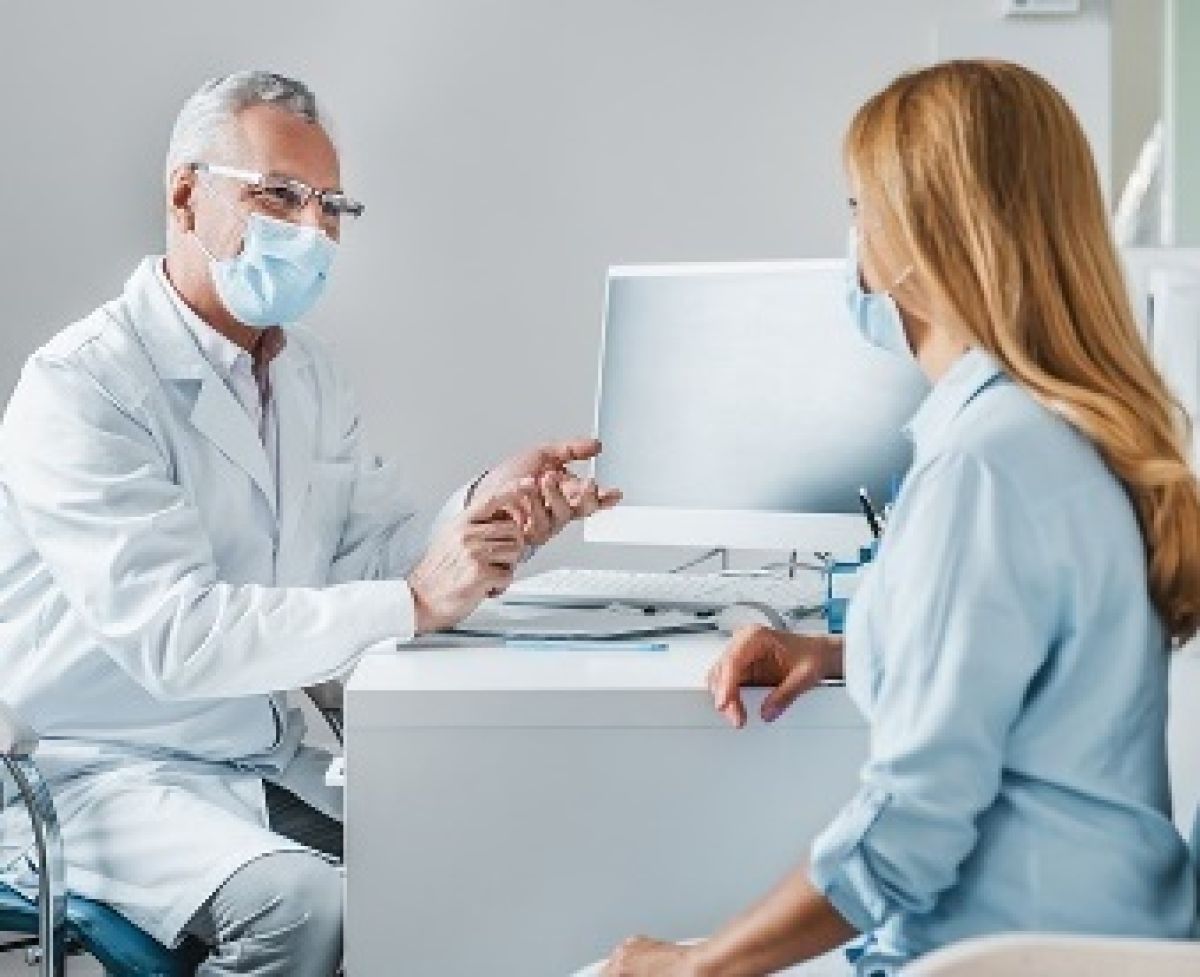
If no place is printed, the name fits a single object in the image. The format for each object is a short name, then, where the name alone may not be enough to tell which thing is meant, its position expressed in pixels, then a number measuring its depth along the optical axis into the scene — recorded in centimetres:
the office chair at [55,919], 204
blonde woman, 139
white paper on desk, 221
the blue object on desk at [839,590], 219
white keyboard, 246
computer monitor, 254
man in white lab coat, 215
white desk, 189
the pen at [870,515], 239
